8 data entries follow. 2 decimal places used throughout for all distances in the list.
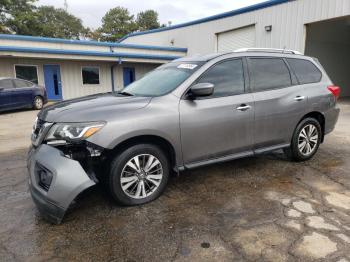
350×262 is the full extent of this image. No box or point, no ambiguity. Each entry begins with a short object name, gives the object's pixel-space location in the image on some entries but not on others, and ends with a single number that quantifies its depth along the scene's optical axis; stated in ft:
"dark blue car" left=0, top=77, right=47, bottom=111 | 38.34
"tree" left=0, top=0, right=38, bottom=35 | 106.93
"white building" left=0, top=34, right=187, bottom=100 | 50.62
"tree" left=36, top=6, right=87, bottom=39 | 180.24
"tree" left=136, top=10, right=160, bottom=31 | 176.55
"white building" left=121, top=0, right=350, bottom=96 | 40.75
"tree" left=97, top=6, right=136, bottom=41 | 162.81
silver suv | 9.61
